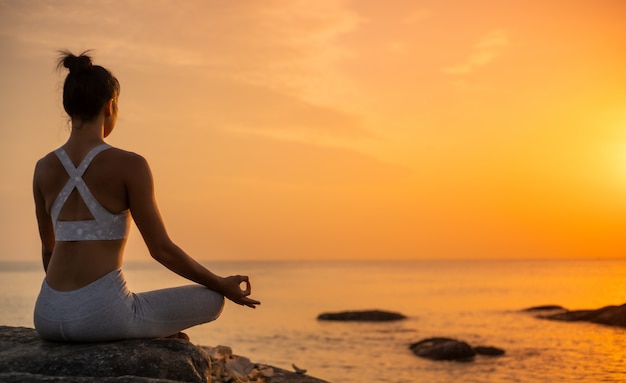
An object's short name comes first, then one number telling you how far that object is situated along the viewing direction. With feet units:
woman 16.61
